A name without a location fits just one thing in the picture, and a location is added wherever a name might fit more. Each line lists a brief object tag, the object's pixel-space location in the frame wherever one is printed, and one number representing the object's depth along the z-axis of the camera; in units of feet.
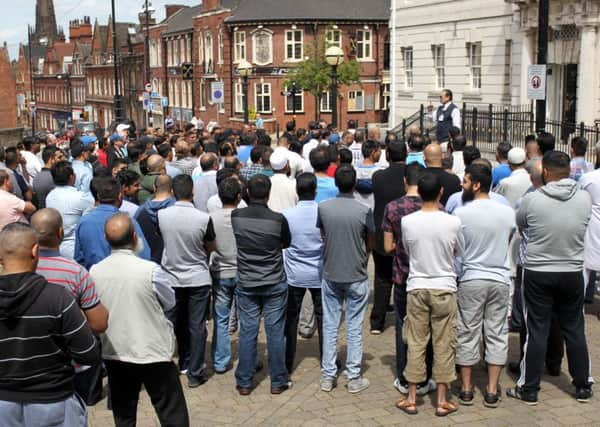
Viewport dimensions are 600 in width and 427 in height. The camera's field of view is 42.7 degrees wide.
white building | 74.59
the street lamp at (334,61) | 61.46
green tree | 144.25
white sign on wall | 45.85
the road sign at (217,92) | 81.20
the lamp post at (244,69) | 92.02
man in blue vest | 52.24
